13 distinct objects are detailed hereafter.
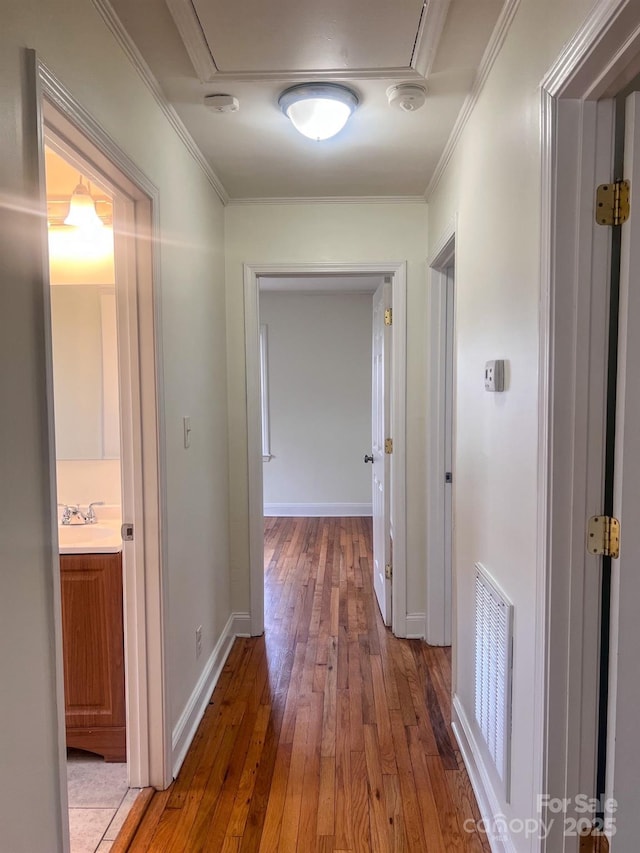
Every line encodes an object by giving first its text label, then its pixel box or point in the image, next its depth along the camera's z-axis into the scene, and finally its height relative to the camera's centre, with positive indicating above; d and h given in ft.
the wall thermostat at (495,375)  5.27 +0.25
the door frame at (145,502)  5.93 -1.15
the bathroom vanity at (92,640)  6.42 -2.89
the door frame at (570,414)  3.92 -0.11
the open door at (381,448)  10.34 -1.02
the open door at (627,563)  3.81 -1.20
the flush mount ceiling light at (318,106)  6.14 +3.48
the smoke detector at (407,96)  6.08 +3.54
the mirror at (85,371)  8.06 +0.46
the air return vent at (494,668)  5.09 -2.76
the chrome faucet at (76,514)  7.72 -1.65
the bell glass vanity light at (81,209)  7.27 +2.63
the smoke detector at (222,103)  6.28 +3.55
